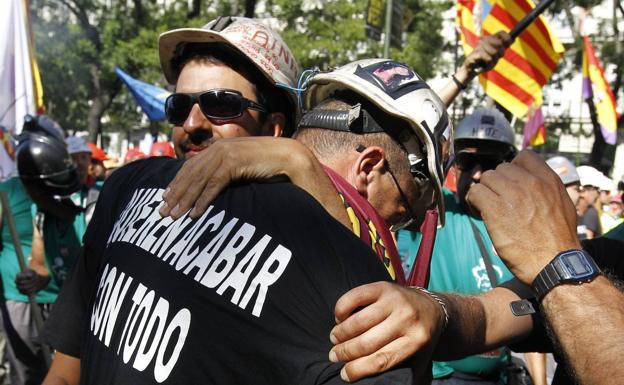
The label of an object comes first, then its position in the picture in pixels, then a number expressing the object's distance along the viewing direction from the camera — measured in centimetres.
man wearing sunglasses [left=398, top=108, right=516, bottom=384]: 416
